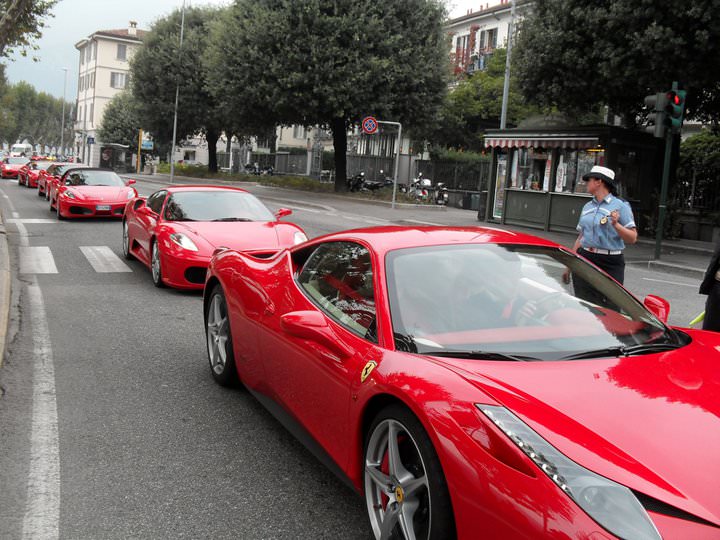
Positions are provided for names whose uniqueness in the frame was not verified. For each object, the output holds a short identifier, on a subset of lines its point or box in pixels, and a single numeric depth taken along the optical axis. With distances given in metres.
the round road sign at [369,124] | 26.40
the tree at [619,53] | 17.09
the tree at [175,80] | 48.56
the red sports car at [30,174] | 36.12
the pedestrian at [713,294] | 5.31
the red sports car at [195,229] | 9.09
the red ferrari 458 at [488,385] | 2.22
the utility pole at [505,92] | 29.35
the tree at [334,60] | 30.86
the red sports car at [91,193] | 17.73
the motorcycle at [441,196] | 35.44
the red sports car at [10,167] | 46.74
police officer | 6.63
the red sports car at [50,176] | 22.92
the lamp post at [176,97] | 45.59
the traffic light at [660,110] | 14.80
